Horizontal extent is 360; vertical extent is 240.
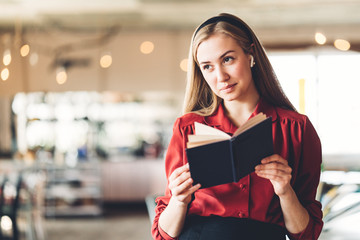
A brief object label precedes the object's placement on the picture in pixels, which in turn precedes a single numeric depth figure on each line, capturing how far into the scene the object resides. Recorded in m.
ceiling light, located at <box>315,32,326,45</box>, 6.43
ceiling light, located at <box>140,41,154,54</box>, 7.21
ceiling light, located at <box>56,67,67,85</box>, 6.99
